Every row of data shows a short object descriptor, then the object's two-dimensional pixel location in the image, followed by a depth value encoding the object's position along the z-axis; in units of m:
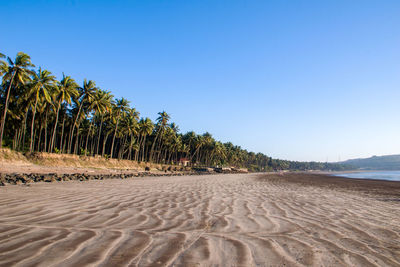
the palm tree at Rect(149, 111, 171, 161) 68.88
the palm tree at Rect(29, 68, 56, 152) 32.00
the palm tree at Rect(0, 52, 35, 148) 29.35
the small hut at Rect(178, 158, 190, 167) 91.12
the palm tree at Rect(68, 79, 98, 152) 40.47
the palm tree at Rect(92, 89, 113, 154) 42.69
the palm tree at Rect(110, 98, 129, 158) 50.34
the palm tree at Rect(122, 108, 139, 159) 55.19
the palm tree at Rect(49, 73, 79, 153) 36.72
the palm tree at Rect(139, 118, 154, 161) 61.72
